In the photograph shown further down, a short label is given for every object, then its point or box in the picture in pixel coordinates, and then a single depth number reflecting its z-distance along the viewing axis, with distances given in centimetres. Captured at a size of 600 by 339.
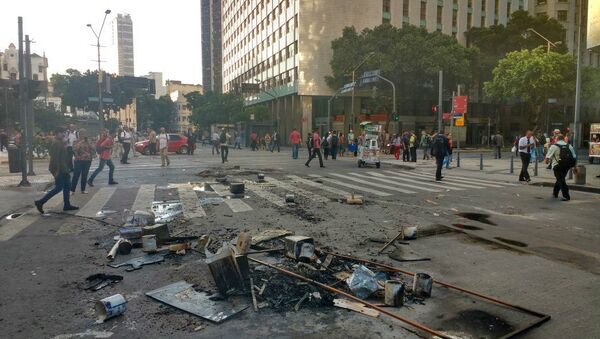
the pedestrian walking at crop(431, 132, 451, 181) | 1609
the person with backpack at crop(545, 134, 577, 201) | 1151
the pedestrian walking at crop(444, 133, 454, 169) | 2159
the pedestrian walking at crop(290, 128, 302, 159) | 2695
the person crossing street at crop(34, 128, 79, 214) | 956
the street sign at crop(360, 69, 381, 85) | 3553
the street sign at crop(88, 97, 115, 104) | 3366
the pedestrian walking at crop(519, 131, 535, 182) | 1595
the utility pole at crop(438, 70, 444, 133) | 2538
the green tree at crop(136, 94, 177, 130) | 10112
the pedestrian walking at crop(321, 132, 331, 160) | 2728
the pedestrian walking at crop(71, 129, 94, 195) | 1180
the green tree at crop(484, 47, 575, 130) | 4019
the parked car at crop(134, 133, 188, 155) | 3369
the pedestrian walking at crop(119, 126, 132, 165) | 2347
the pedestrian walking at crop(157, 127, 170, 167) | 2110
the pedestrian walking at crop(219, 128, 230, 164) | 2383
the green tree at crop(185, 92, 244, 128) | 6831
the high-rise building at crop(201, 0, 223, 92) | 11438
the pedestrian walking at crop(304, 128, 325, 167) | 2074
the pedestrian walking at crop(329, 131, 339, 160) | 2789
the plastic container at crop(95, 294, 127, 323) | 417
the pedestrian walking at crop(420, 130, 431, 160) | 2815
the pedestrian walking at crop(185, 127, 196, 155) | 3391
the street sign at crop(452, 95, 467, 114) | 2319
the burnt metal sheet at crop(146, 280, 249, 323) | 424
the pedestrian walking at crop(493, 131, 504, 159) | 2939
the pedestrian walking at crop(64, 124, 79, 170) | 1729
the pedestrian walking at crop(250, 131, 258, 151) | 4375
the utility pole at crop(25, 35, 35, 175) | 1508
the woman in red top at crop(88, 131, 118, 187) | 1437
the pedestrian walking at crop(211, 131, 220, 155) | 3477
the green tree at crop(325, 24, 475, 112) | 4556
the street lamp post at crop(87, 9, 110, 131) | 3109
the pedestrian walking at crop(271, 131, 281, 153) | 4141
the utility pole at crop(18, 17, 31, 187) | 1401
